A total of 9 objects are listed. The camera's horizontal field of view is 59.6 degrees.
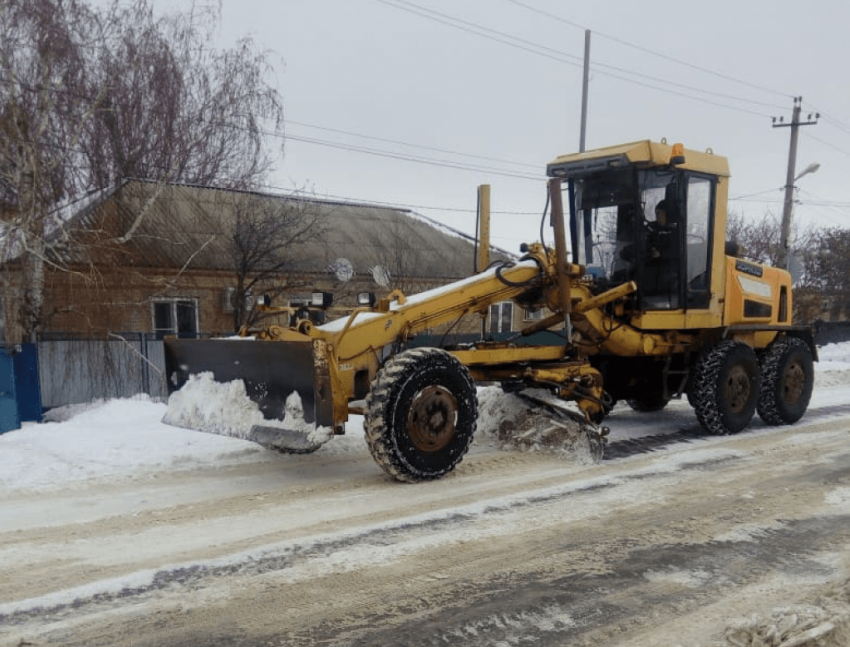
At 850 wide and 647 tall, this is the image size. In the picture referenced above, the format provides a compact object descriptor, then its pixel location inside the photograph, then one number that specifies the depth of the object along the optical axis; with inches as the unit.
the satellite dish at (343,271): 355.9
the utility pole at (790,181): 1008.2
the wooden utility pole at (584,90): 757.3
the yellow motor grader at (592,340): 230.2
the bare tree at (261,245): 666.8
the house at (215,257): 520.4
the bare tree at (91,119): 496.1
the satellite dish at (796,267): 609.4
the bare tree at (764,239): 1168.8
